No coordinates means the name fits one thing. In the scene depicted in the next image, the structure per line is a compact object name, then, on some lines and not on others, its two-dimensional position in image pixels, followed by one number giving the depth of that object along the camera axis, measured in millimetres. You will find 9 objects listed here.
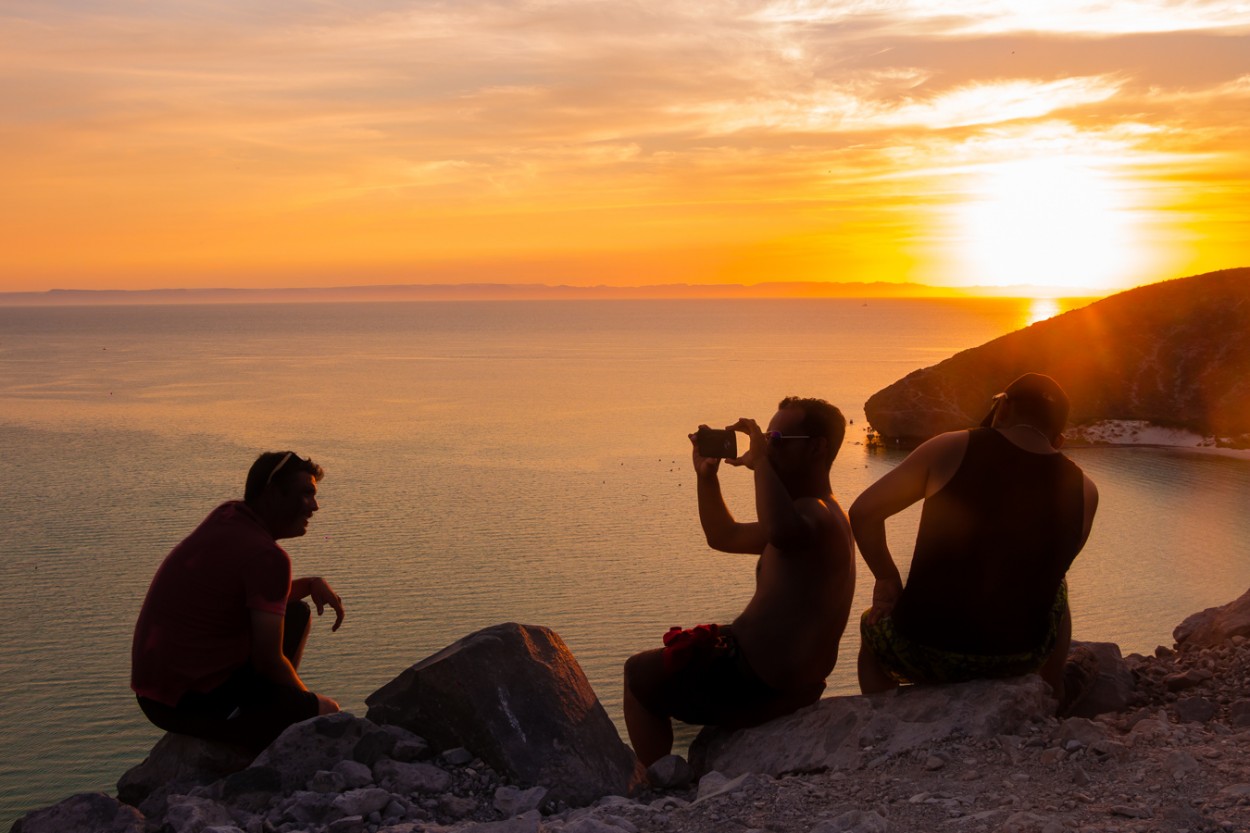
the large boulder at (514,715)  6281
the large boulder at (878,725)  6000
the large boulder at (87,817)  5793
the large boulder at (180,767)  6492
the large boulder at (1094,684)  7035
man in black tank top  5941
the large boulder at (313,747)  6137
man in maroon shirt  6133
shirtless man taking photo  5906
